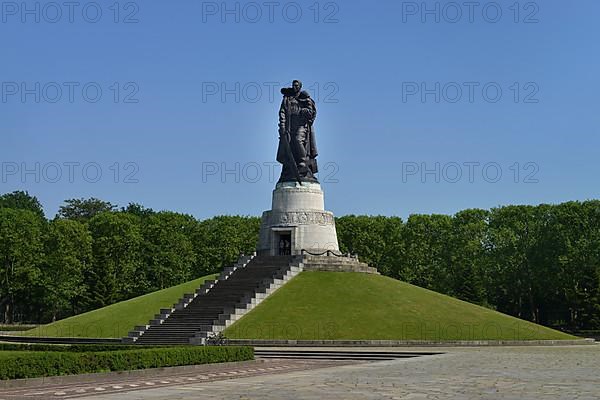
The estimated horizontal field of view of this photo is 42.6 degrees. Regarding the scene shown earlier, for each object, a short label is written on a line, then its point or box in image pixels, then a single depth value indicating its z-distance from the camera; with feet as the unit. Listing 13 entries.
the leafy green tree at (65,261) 273.95
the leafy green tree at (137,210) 409.69
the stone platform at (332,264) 193.26
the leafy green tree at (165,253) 288.51
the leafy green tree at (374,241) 295.28
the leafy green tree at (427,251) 291.17
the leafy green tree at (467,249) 277.44
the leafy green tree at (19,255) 275.39
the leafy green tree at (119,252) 279.28
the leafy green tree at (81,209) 436.35
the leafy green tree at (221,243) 295.28
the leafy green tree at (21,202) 400.47
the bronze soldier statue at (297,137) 207.62
